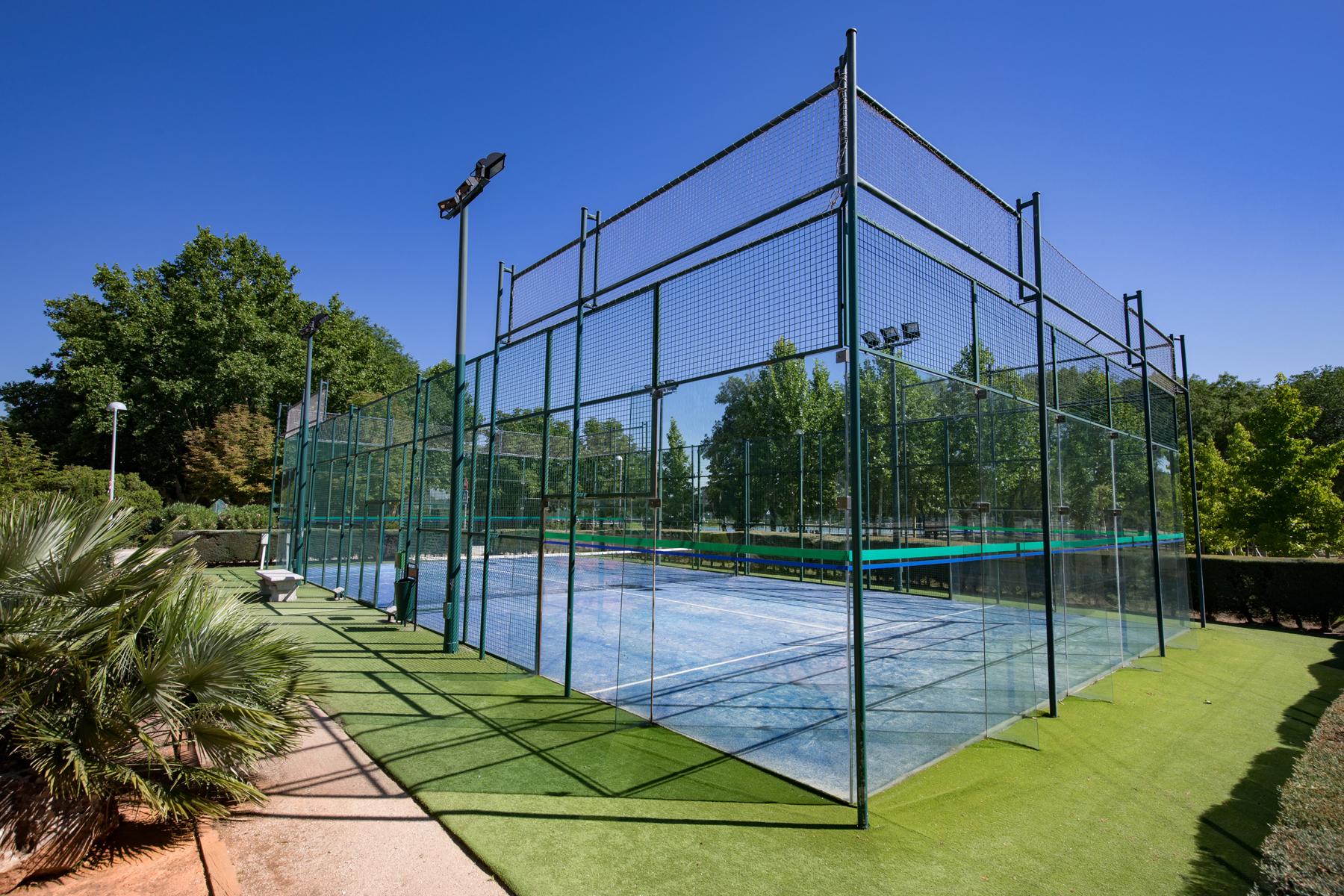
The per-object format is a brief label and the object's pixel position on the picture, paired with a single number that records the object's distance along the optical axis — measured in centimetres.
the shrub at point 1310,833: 228
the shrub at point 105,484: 2379
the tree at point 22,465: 1712
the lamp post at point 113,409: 2256
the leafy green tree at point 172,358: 3147
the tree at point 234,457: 2962
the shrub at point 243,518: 2445
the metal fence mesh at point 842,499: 467
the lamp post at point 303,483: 1639
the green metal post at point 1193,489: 1075
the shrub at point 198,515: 2348
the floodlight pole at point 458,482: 839
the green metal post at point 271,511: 1920
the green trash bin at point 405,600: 992
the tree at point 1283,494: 1557
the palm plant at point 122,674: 315
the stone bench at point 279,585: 1235
